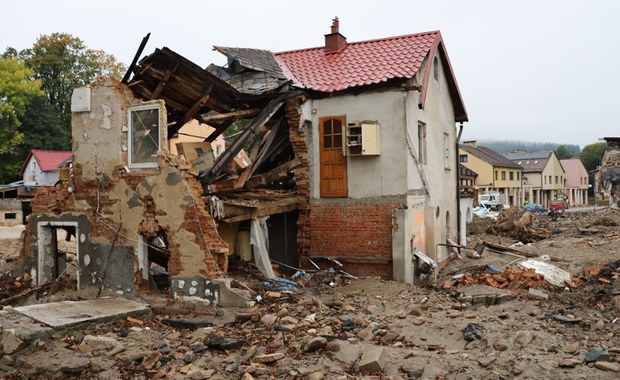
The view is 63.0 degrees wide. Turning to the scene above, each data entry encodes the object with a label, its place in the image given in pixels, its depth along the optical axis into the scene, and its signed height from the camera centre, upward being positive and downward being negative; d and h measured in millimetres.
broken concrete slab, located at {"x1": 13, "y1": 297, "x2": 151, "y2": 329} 8758 -2109
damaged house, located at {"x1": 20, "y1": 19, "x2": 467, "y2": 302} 11023 +595
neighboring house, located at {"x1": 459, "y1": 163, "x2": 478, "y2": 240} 19734 -404
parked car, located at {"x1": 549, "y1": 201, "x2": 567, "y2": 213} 45234 -1389
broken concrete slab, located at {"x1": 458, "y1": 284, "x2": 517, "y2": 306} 11203 -2377
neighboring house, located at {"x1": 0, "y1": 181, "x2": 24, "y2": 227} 34344 -729
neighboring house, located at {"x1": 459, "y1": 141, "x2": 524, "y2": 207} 56156 +2374
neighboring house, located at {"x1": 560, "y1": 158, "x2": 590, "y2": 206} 76375 +1906
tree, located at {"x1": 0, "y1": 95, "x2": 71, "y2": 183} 44469 +5802
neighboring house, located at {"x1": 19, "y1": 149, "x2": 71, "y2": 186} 40719 +2673
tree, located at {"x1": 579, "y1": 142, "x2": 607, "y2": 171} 84250 +5901
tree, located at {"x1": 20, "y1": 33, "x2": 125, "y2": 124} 46500 +12608
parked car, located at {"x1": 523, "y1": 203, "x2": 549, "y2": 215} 44538 -1617
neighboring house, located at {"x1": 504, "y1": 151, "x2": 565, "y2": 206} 66125 +1988
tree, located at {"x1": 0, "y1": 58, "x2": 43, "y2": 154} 41125 +8669
